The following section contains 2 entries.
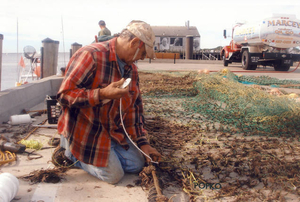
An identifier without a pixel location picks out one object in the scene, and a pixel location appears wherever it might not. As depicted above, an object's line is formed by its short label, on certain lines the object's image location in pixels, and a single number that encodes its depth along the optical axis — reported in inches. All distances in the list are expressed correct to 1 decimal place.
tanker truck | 569.6
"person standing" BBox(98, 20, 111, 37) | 374.3
